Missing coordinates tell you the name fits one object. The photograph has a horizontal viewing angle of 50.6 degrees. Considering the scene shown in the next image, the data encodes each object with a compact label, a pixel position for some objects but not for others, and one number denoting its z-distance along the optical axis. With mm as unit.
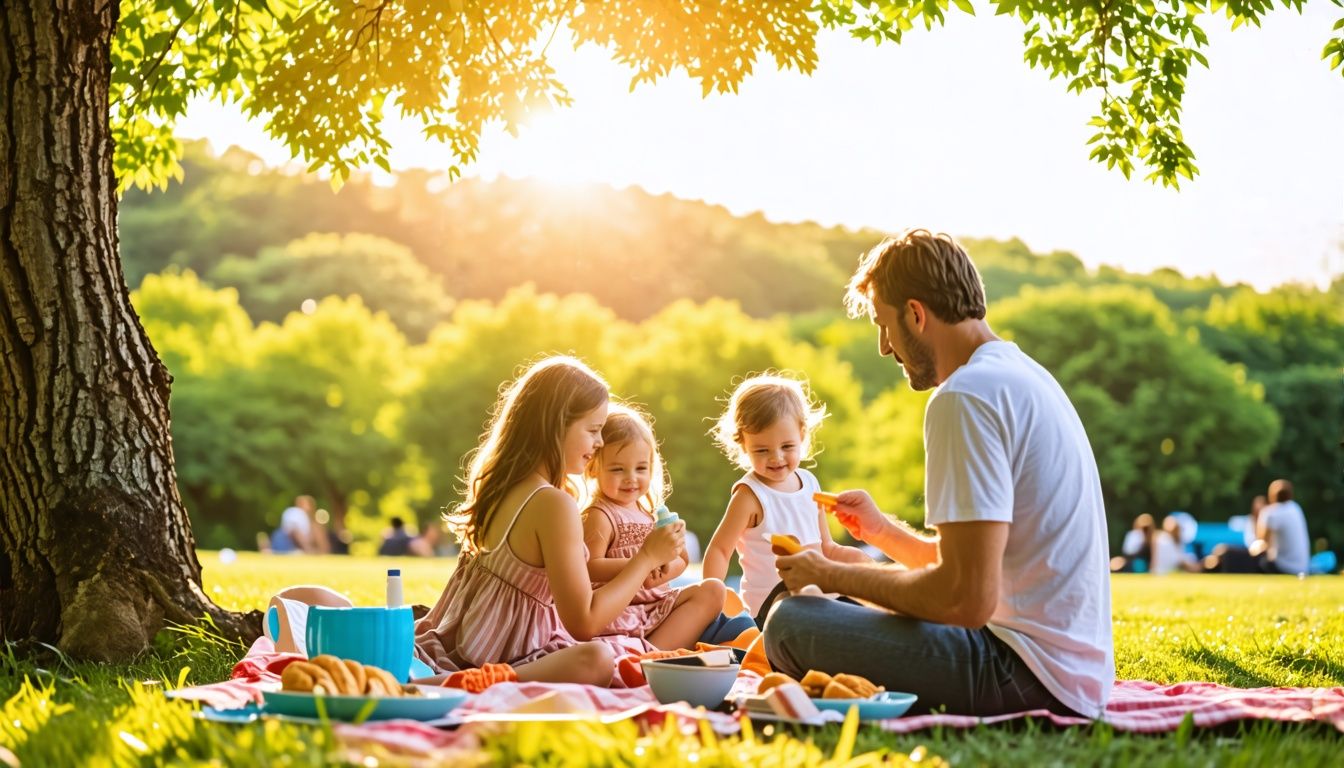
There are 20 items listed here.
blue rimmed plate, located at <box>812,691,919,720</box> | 3703
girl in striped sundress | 4727
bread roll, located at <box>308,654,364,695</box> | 3531
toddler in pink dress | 5531
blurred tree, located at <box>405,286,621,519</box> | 53719
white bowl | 3977
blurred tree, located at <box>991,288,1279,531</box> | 55594
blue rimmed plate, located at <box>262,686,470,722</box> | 3457
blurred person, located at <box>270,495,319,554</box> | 33938
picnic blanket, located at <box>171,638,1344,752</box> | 3371
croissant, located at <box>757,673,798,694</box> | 3885
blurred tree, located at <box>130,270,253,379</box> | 57372
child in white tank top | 6168
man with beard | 3658
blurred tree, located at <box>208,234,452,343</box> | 75750
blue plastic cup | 4094
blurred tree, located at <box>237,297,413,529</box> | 54875
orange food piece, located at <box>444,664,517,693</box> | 4367
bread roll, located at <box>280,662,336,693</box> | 3518
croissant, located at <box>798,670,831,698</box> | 3865
